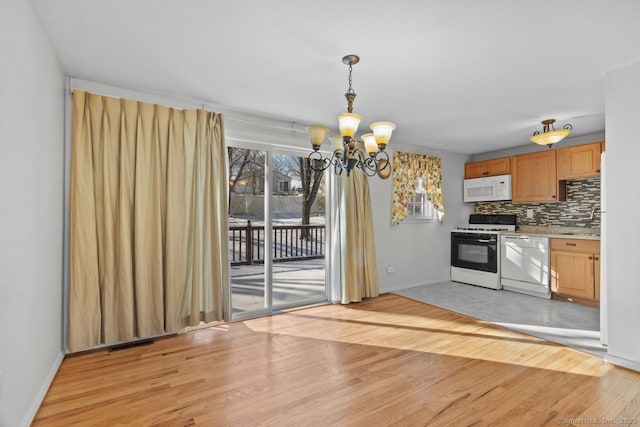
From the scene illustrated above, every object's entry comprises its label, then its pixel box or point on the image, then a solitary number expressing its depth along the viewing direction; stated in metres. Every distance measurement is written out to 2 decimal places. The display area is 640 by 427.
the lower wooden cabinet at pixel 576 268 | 3.98
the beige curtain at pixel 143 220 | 2.60
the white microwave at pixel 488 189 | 5.14
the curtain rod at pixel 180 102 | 2.73
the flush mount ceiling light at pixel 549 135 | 3.51
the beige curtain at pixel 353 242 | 4.12
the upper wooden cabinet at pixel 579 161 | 4.16
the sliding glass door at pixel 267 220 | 3.68
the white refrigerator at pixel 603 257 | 2.61
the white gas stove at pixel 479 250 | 4.92
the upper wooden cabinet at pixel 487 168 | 5.21
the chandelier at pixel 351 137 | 2.22
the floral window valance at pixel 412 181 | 4.83
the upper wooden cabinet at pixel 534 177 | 4.64
